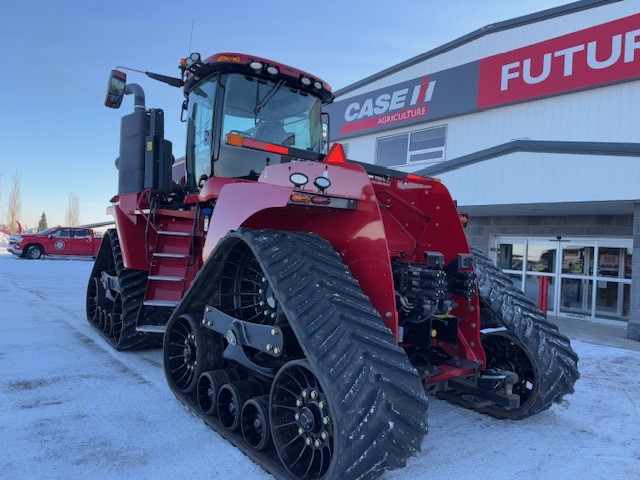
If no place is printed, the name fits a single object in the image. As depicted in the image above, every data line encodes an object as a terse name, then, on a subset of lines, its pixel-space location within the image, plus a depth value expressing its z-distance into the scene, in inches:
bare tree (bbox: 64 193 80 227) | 2706.7
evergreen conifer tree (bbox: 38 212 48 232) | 2851.9
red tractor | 98.9
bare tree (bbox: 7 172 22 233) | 2292.1
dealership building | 358.0
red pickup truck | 885.2
